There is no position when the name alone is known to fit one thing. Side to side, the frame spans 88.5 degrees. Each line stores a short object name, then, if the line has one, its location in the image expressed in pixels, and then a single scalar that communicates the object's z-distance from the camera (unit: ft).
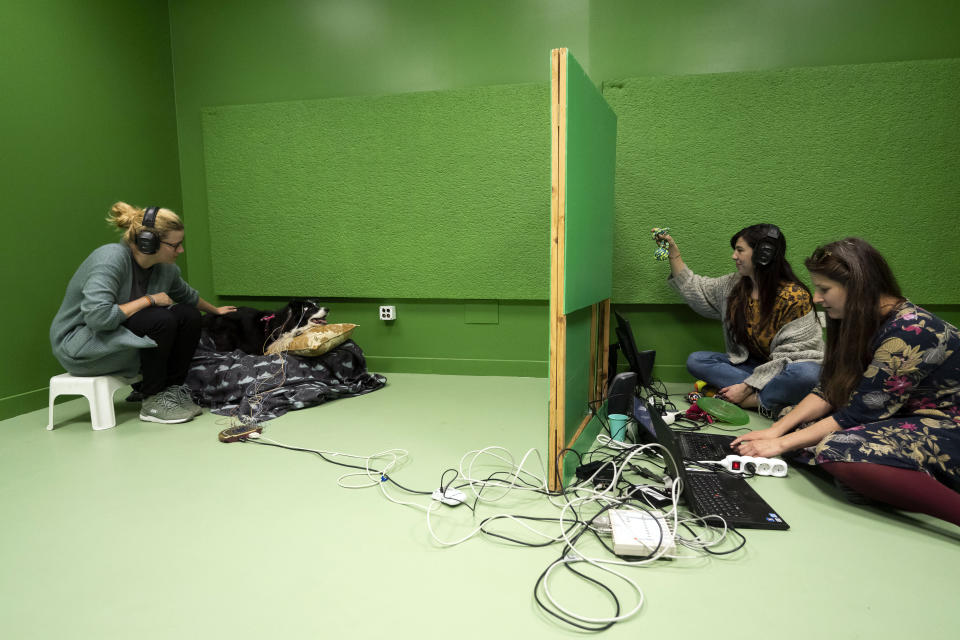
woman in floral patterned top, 4.36
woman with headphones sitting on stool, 6.98
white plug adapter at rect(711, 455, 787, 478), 5.45
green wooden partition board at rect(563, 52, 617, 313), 4.85
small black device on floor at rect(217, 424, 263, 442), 6.77
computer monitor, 7.51
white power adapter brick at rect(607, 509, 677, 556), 4.01
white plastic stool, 7.23
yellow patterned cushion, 8.79
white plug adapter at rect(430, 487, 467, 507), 5.00
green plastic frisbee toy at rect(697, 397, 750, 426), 7.22
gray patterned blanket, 8.08
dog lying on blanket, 9.46
